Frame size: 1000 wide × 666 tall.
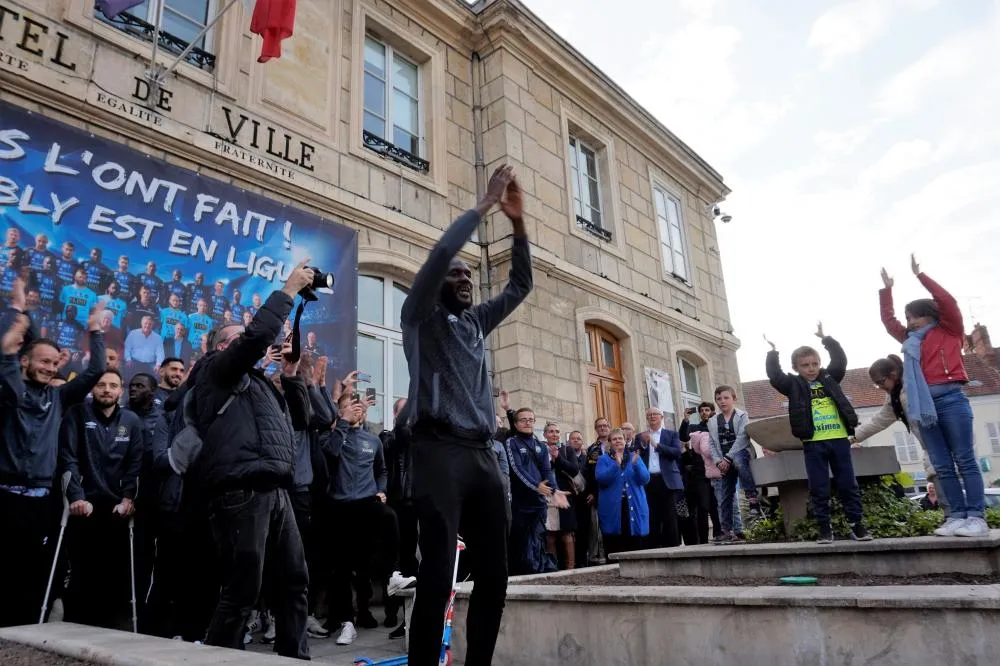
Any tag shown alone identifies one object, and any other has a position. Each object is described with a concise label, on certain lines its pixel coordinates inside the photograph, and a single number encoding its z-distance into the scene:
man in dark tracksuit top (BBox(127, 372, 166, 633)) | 4.68
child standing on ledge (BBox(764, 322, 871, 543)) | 4.79
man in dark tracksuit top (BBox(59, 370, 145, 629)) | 4.53
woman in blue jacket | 7.21
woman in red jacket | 4.44
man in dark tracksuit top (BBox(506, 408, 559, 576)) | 6.59
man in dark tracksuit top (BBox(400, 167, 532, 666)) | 2.25
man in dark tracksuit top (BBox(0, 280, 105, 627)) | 4.07
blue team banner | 5.73
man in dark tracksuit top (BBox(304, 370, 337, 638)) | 5.01
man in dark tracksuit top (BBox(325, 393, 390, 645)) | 5.33
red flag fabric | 7.09
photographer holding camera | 2.82
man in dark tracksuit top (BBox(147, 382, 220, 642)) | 4.20
